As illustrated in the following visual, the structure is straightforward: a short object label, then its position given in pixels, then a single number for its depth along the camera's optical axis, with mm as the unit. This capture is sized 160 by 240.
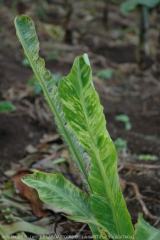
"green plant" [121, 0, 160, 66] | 4133
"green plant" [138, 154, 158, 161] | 1884
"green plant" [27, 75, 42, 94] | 2548
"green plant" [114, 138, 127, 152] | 1979
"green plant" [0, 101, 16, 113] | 1890
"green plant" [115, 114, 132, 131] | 2733
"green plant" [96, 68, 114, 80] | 3857
